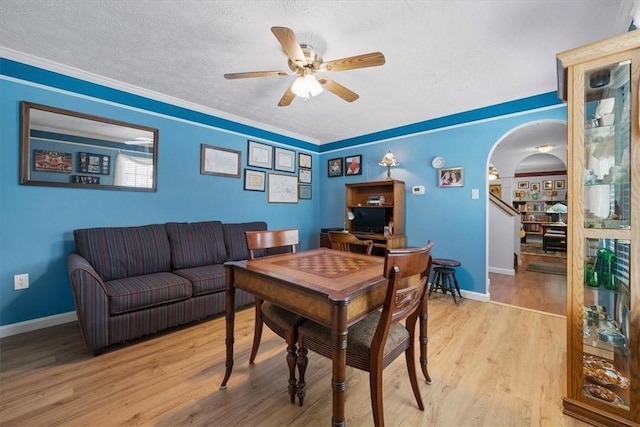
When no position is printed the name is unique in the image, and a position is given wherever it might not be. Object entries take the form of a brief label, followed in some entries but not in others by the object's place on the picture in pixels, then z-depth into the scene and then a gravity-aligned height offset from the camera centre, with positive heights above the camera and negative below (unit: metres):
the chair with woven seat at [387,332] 1.12 -0.61
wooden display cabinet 1.32 -0.10
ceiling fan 1.66 +1.04
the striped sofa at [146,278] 1.90 -0.60
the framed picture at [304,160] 4.63 +0.98
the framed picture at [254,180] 3.84 +0.52
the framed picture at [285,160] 4.23 +0.91
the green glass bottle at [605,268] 1.44 -0.29
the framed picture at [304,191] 4.66 +0.42
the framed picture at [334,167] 4.72 +0.88
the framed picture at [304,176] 4.64 +0.70
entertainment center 3.75 +0.01
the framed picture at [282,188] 4.18 +0.43
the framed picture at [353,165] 4.45 +0.87
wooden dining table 1.04 -0.36
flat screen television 3.93 -0.09
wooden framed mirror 2.28 +0.61
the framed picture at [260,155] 3.87 +0.91
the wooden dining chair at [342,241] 2.32 -0.24
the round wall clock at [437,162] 3.53 +0.73
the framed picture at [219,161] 3.36 +0.72
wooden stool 3.16 -0.80
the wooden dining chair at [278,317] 1.44 -0.61
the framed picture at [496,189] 6.00 +0.63
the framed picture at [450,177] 3.37 +0.51
